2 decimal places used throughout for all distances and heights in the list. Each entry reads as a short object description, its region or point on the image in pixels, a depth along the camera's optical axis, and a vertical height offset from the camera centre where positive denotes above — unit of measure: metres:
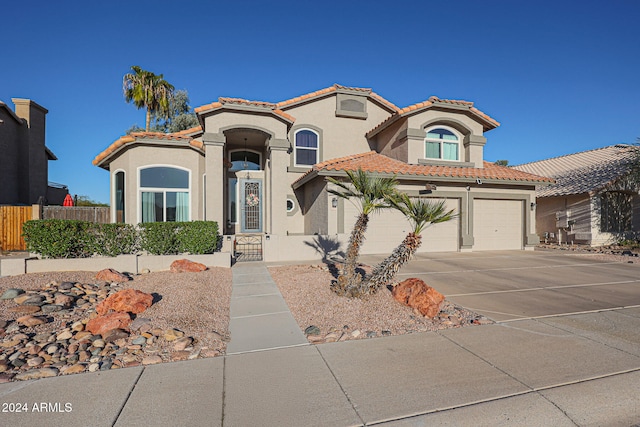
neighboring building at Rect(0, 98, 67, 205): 17.33 +3.50
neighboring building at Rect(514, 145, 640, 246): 17.06 +0.47
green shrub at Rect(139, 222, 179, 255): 9.65 -0.72
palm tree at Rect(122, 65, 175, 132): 19.81 +7.82
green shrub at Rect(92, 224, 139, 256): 9.26 -0.72
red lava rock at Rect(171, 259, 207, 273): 9.05 -1.52
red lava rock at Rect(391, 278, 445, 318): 5.46 -1.50
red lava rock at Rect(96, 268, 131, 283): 8.00 -1.57
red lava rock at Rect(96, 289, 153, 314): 5.43 -1.54
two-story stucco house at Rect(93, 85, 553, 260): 12.61 +1.84
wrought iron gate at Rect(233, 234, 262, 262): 11.79 -1.46
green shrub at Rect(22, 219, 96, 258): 8.54 -0.63
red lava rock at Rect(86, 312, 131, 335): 4.74 -1.65
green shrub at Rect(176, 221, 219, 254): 9.95 -0.72
